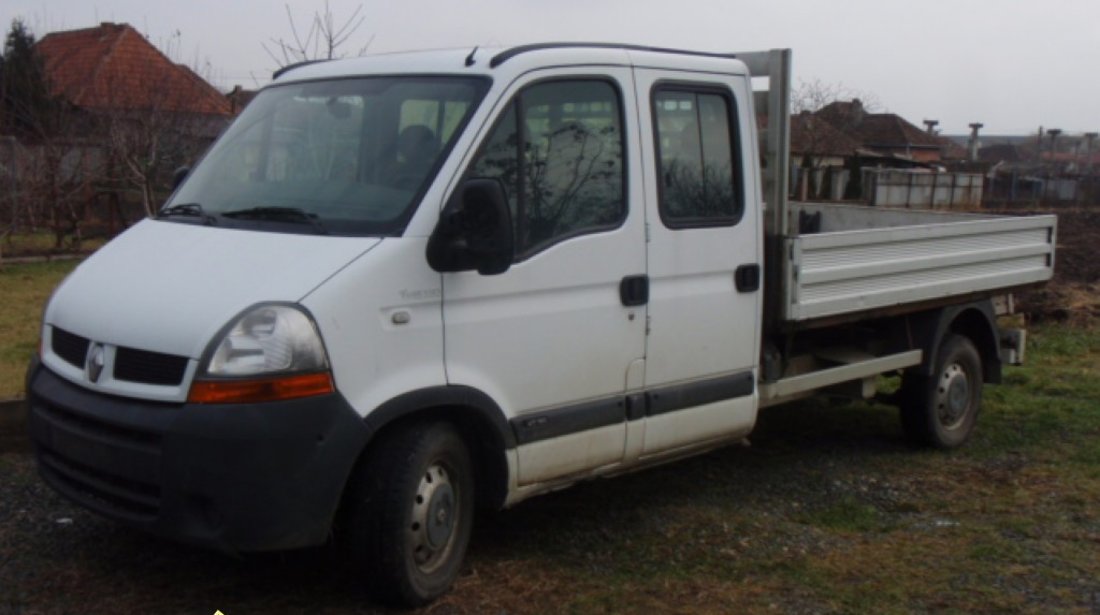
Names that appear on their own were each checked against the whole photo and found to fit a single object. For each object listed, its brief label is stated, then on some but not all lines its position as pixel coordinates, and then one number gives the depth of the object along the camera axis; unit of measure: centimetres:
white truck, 455
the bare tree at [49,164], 1571
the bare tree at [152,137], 1548
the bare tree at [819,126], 3525
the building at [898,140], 5453
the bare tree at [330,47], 1209
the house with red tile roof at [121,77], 1712
